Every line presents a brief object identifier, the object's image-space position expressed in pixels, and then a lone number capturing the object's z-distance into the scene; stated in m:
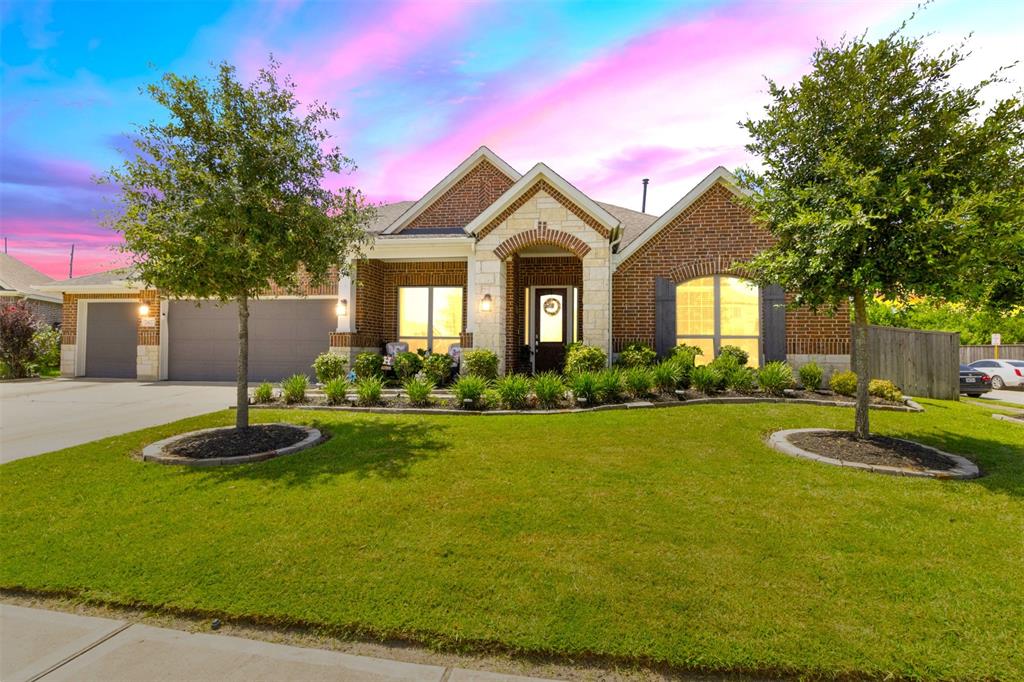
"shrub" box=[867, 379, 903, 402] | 9.52
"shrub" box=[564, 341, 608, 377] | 10.80
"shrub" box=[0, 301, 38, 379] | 16.70
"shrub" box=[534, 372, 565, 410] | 8.84
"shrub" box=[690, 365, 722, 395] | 9.47
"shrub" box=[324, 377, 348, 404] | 9.38
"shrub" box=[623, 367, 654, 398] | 9.17
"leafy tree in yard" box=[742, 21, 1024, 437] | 5.39
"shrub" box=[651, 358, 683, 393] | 9.46
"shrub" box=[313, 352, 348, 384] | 11.48
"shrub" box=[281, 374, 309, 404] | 9.70
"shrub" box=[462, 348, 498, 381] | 11.14
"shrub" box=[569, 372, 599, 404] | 8.88
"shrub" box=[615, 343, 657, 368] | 11.12
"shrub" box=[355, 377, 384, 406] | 9.32
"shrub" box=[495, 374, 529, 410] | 8.81
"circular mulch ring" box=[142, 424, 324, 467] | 6.08
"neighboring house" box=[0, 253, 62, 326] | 23.55
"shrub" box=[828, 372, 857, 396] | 9.76
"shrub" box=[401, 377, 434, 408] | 9.10
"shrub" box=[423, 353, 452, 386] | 11.42
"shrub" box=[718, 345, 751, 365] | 11.11
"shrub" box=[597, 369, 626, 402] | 8.89
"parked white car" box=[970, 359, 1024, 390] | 18.06
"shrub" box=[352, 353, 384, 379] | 11.66
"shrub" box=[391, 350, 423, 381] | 11.82
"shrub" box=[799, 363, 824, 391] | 10.22
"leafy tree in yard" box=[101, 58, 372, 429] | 6.17
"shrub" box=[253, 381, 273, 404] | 9.71
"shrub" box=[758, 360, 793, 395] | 9.62
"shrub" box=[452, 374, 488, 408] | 8.85
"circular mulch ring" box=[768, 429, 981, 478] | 5.51
